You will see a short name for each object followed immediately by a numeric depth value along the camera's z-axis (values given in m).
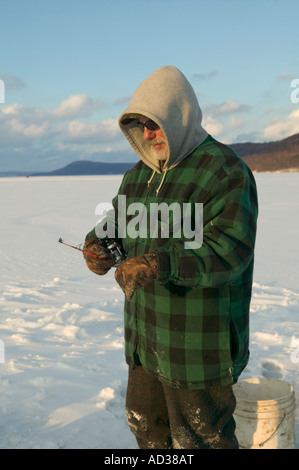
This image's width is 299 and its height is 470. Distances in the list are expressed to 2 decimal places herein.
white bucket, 2.72
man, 1.85
